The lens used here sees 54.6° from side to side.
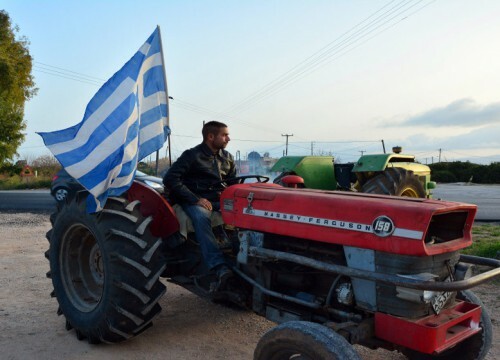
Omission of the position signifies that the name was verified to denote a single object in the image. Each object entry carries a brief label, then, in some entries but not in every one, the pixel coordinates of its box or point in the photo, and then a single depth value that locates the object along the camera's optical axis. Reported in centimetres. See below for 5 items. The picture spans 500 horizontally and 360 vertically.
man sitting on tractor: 411
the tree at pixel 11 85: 2684
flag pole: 469
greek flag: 403
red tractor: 294
